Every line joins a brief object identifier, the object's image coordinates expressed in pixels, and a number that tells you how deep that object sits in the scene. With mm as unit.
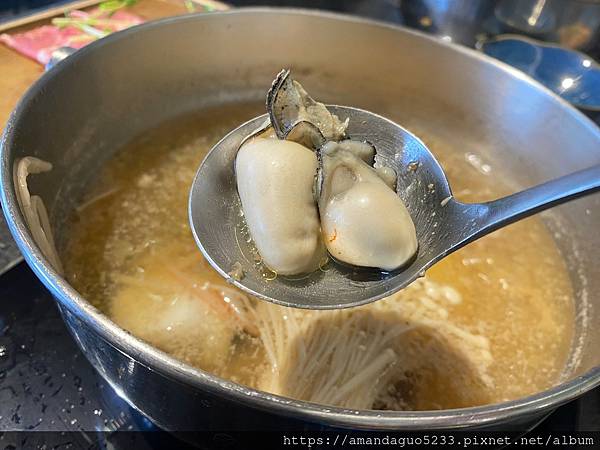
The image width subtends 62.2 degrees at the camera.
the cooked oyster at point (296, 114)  152
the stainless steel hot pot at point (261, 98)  154
